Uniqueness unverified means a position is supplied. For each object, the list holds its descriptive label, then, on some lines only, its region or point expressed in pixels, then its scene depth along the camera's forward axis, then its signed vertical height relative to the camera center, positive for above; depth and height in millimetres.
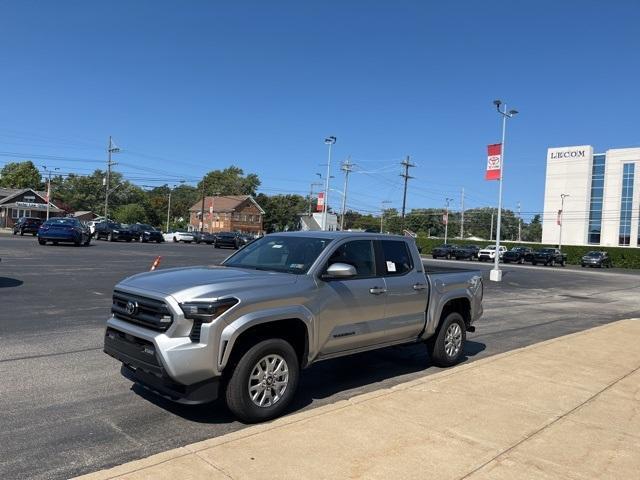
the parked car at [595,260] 55356 -892
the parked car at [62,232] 29766 -618
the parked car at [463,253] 57281 -977
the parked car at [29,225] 43344 -534
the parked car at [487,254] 57541 -955
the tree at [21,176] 110688 +8644
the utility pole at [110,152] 68812 +9084
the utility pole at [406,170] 69906 +9050
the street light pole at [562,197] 79469 +7755
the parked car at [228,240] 47750 -908
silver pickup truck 4426 -763
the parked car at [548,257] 52938 -825
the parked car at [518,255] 54125 -852
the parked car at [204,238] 61781 -1015
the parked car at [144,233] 47875 -713
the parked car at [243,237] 48912 -561
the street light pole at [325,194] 52484 +3959
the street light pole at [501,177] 26797 +3648
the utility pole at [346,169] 64662 +8074
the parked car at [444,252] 57469 -988
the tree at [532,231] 165875 +4999
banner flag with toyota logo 28562 +4375
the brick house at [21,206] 77375 +1827
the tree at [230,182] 141375 +12555
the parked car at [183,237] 63156 -1125
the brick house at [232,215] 111375 +3234
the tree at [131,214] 108244 +2077
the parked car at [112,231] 45344 -665
